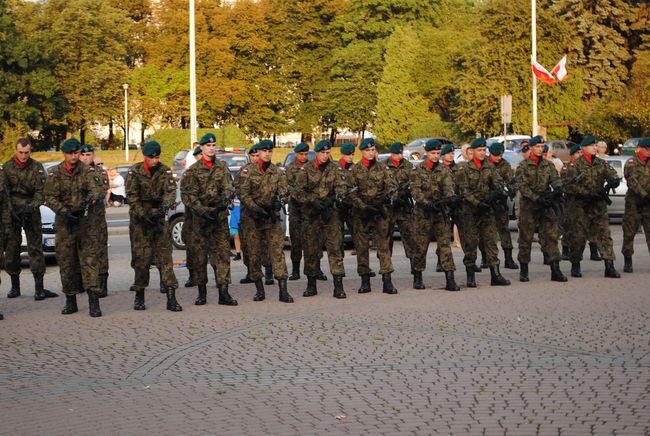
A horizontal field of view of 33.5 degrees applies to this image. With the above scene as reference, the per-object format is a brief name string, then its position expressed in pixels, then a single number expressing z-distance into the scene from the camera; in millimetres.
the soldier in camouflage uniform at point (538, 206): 15266
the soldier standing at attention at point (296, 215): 15430
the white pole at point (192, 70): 37344
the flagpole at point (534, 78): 43747
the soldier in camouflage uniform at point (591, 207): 15578
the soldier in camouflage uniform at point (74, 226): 12633
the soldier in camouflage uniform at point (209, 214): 13336
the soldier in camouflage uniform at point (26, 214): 14250
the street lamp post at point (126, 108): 74000
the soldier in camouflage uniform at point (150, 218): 12945
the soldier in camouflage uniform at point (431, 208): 14430
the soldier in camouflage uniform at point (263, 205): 13688
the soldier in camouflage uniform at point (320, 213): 13969
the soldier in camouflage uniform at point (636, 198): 15727
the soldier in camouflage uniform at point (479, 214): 14766
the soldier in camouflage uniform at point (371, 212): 14289
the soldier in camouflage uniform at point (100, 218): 12953
